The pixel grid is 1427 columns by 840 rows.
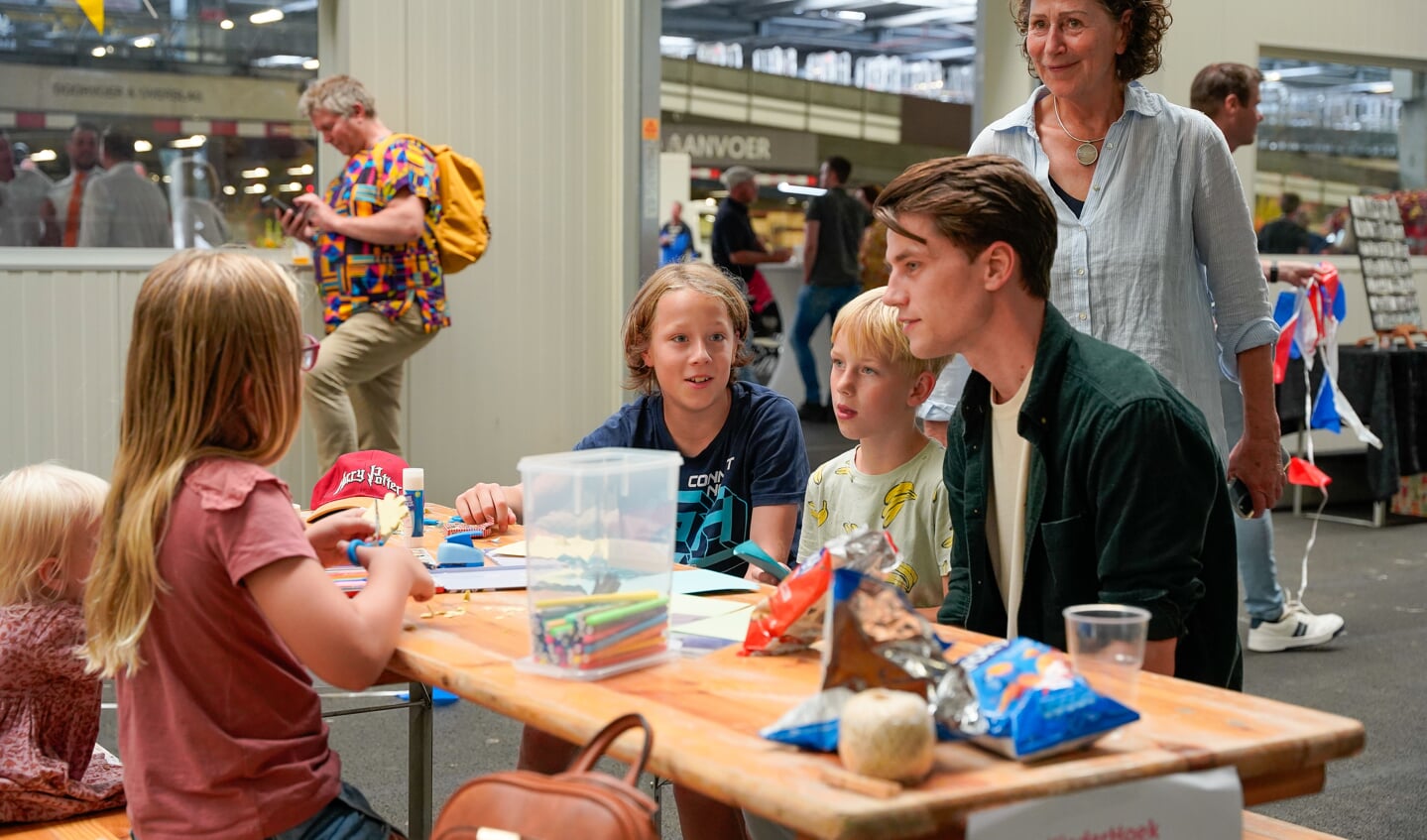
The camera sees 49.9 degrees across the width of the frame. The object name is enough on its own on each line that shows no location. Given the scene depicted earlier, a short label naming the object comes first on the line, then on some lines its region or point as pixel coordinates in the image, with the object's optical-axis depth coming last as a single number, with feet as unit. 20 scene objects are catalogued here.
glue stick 9.18
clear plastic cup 5.12
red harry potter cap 10.34
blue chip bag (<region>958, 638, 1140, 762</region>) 4.66
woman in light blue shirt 9.30
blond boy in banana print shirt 8.95
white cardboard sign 4.52
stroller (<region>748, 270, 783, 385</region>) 41.45
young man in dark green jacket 6.45
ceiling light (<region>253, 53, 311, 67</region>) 20.92
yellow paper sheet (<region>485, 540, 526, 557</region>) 8.74
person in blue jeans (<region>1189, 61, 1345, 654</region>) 16.51
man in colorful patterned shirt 18.88
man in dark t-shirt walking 35.35
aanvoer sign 56.80
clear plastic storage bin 5.82
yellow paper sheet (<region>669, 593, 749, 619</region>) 7.06
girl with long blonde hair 6.14
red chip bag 6.02
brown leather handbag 4.67
